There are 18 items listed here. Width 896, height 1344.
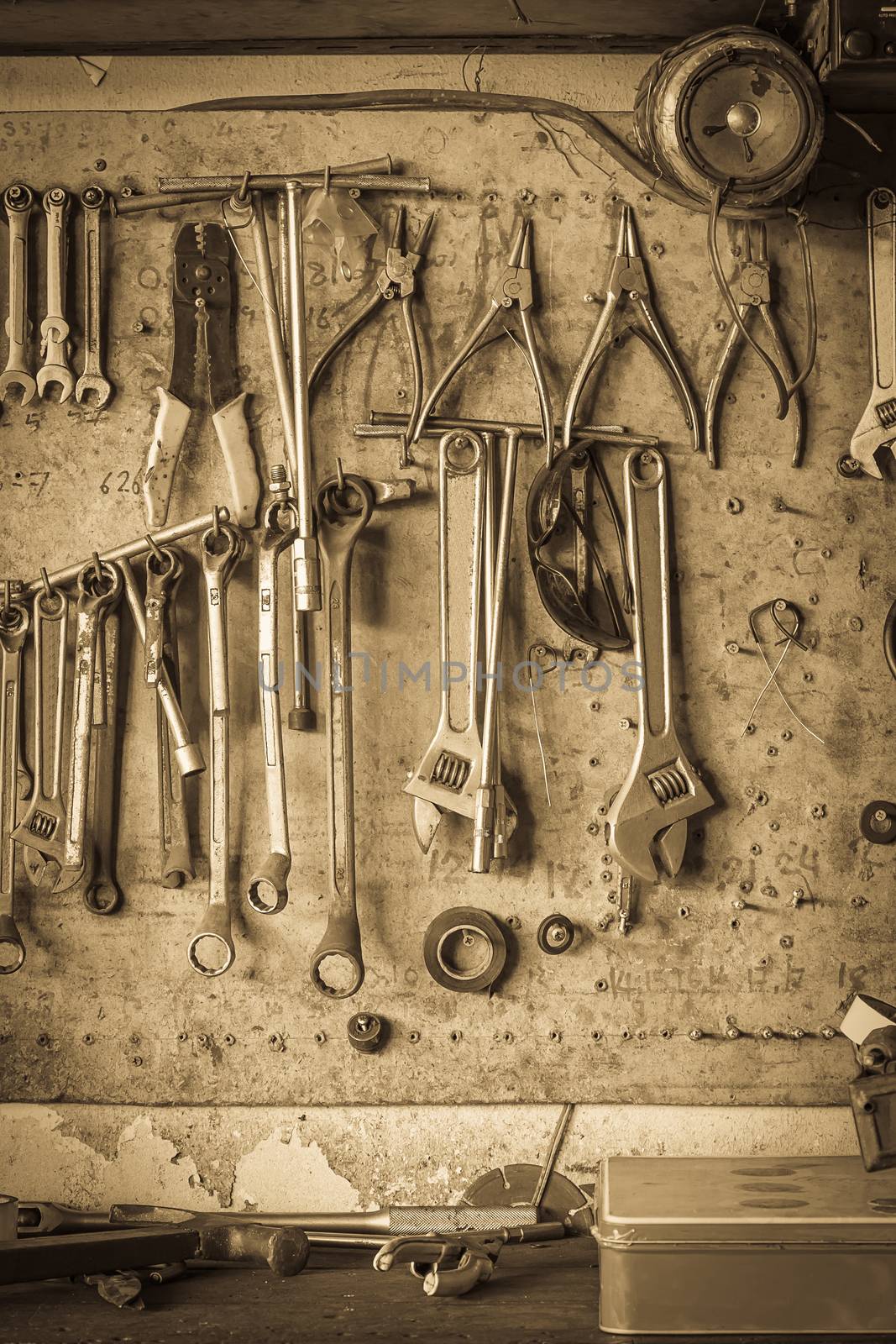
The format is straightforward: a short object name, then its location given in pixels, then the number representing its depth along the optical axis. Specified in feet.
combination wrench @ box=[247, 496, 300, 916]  6.95
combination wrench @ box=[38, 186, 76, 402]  7.31
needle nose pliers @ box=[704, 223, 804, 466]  7.15
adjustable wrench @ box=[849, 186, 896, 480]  7.11
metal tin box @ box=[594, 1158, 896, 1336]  5.09
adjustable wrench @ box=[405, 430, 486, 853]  6.97
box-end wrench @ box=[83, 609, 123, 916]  7.21
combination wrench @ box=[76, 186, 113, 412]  7.36
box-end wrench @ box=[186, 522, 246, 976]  6.99
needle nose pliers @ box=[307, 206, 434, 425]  7.22
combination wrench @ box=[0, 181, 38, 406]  7.31
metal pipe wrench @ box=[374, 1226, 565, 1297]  5.75
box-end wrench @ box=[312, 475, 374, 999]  6.95
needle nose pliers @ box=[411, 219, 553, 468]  7.09
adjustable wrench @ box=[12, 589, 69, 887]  7.07
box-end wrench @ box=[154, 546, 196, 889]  7.16
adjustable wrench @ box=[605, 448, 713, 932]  6.94
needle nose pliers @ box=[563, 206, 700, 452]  7.14
